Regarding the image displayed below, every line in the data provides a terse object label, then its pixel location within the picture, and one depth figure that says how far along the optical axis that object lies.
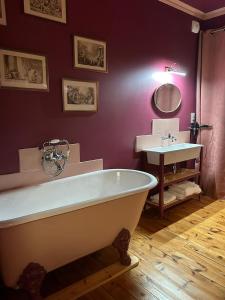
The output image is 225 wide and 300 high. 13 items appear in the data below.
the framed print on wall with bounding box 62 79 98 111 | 2.12
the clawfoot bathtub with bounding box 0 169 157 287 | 1.34
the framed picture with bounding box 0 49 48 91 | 1.78
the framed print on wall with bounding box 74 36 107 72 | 2.13
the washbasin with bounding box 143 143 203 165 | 2.58
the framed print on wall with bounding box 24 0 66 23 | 1.83
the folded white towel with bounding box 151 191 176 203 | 2.70
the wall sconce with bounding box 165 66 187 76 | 2.88
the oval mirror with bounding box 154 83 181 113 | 2.87
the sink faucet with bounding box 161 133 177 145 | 3.01
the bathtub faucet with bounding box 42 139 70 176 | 2.04
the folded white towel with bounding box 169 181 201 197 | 2.85
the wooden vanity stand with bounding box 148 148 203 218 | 2.55
